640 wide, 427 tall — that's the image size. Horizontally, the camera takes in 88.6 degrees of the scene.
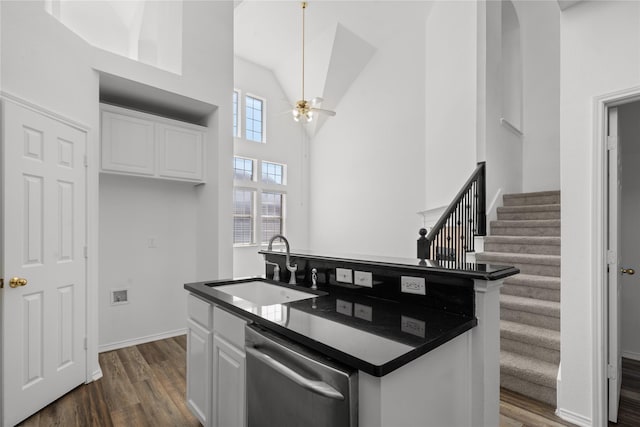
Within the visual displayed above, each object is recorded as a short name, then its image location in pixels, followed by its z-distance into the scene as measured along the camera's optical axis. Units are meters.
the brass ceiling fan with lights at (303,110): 5.50
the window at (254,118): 7.39
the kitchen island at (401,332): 1.07
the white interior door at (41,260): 2.24
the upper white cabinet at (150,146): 3.29
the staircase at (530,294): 2.55
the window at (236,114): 7.12
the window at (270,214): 7.58
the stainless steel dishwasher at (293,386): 1.06
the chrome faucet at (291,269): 2.21
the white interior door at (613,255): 2.17
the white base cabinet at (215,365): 1.70
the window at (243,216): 7.16
